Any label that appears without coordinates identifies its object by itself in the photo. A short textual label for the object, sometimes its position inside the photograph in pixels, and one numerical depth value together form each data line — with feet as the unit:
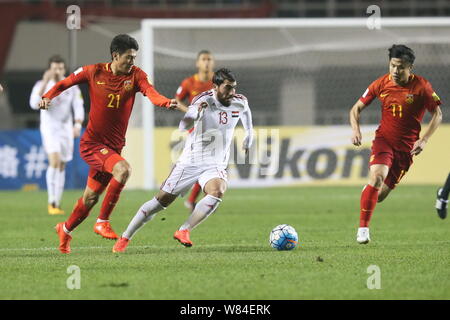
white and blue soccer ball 60.54
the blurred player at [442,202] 81.51
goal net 126.82
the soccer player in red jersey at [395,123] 63.12
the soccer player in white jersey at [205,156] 59.26
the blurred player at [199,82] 88.28
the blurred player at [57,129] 94.53
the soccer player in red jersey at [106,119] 59.00
